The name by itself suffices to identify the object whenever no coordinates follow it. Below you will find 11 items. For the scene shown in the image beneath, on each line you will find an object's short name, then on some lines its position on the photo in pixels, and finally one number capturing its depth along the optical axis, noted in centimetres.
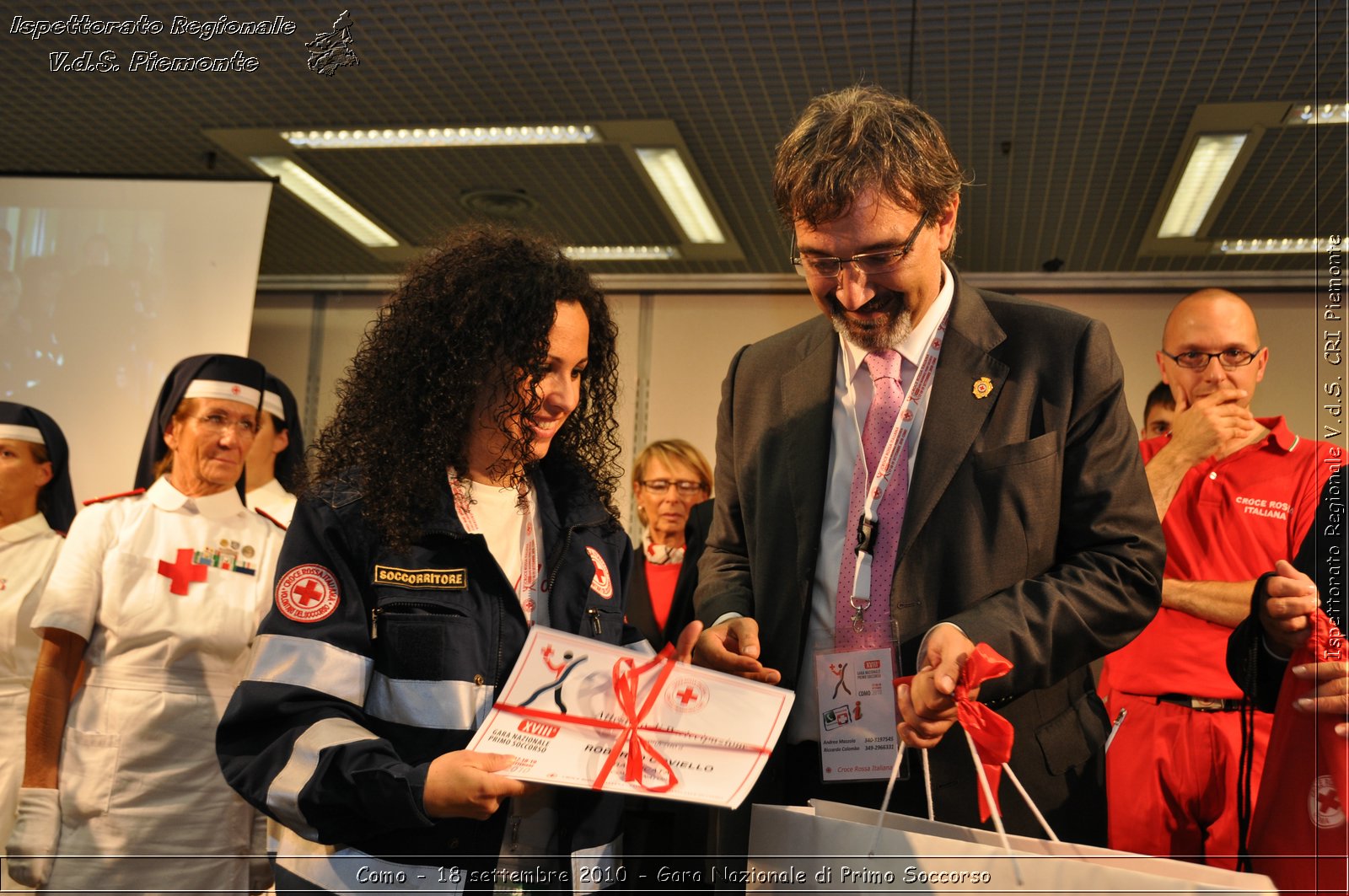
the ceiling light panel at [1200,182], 524
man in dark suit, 172
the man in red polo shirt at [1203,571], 273
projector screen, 439
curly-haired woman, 147
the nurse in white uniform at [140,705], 305
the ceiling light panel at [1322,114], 494
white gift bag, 122
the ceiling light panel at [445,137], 550
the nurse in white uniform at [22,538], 355
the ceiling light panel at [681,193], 570
